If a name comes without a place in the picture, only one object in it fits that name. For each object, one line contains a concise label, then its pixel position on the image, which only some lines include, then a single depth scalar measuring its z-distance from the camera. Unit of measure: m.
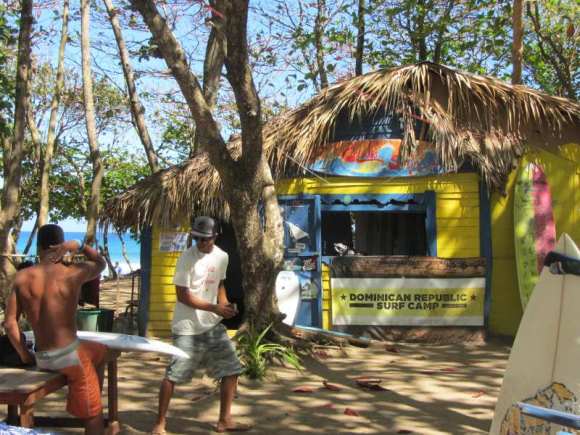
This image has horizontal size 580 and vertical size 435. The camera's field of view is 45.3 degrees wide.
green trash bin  9.18
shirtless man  4.09
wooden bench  3.87
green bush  6.90
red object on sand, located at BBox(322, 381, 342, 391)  6.55
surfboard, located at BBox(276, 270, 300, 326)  9.49
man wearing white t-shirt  4.90
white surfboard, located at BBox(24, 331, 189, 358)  4.68
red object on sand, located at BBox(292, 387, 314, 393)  6.45
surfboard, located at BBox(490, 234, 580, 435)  3.04
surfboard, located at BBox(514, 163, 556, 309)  8.99
